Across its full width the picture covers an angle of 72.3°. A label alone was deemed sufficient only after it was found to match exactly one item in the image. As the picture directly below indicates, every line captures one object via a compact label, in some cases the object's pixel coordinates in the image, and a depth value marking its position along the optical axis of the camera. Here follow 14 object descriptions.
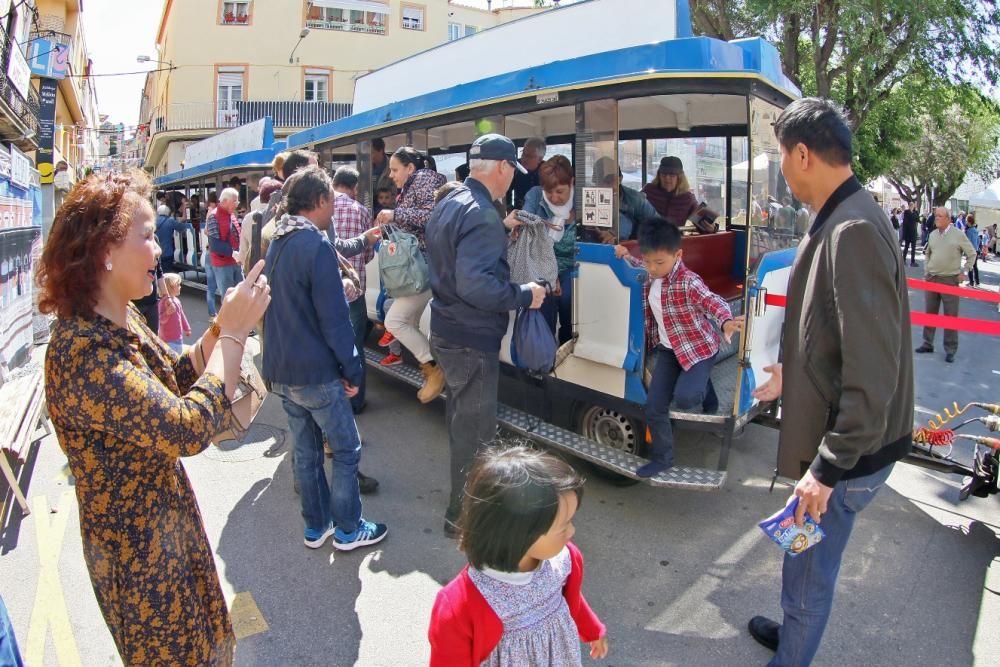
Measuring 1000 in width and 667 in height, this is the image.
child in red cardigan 1.59
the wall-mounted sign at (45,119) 20.81
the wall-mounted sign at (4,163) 6.49
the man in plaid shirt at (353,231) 5.11
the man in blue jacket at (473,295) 3.40
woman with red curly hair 1.60
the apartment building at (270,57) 30.80
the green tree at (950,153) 30.25
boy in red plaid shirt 3.77
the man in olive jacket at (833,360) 2.02
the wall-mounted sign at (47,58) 21.66
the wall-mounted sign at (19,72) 16.14
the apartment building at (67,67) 22.88
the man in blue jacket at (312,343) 3.23
